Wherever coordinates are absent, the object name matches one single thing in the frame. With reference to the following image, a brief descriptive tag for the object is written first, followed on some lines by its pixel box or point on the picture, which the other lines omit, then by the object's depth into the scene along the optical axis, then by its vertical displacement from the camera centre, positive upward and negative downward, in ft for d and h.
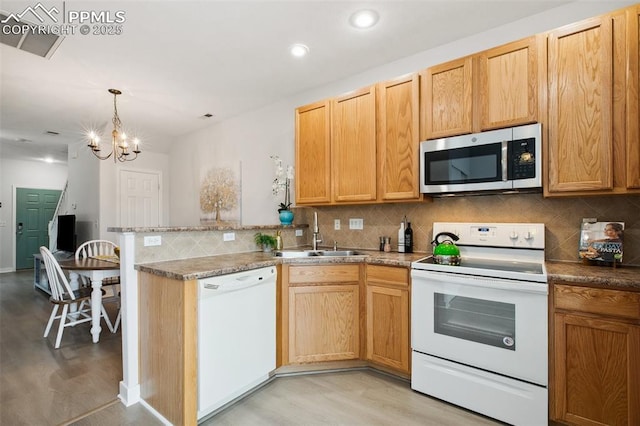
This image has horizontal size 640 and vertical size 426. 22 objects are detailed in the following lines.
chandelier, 10.79 +3.01
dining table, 9.61 -2.01
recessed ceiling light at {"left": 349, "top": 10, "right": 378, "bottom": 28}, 7.03 +4.76
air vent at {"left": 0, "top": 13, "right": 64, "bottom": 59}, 7.11 +4.63
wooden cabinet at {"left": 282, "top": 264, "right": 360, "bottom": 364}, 7.64 -2.61
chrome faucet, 9.47 -0.92
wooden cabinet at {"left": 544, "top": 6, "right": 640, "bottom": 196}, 5.44 +2.03
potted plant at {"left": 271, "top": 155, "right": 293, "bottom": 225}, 10.43 +1.03
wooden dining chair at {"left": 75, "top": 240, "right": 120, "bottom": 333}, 11.04 -1.83
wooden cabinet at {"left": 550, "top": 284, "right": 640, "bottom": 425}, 4.83 -2.48
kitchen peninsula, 5.33 -1.25
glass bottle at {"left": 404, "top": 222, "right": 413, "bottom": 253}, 8.63 -0.79
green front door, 22.66 -0.49
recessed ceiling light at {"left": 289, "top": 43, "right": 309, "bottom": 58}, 8.36 +4.73
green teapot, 6.81 -0.99
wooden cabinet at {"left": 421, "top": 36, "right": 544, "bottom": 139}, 6.37 +2.85
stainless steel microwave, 6.25 +1.16
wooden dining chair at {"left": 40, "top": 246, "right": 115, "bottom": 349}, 9.62 -2.67
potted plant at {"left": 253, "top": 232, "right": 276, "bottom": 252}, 9.02 -0.85
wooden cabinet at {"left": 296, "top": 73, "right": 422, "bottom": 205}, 7.95 +1.98
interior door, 16.88 +0.93
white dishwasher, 5.76 -2.61
